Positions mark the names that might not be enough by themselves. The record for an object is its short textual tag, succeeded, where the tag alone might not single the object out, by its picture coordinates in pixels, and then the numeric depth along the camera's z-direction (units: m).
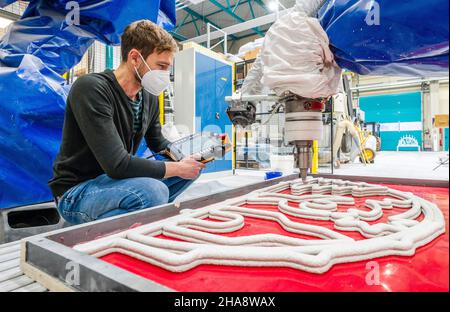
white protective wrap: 0.86
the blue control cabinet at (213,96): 3.37
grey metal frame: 0.43
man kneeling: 0.99
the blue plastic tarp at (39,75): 1.20
